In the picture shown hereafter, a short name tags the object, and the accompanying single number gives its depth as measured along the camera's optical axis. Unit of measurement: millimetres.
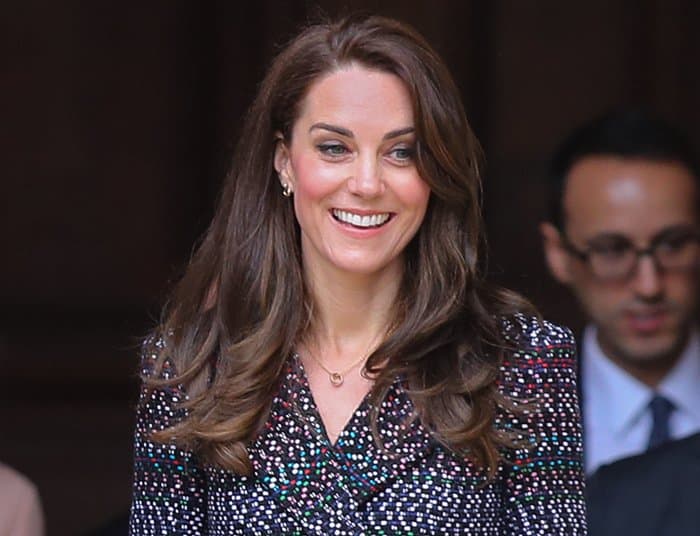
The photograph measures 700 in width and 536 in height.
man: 9242
